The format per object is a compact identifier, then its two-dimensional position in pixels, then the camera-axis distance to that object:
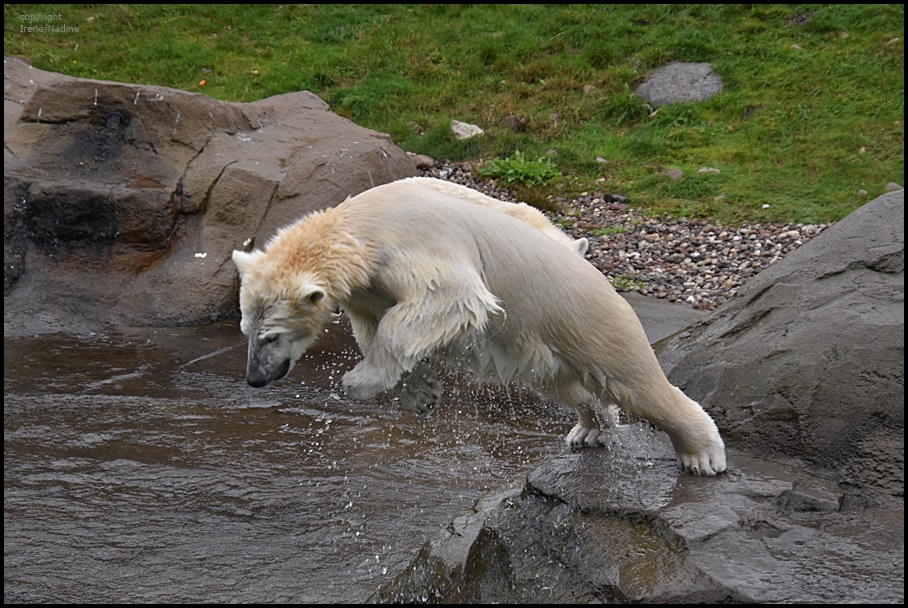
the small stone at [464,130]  12.63
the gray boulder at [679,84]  12.92
